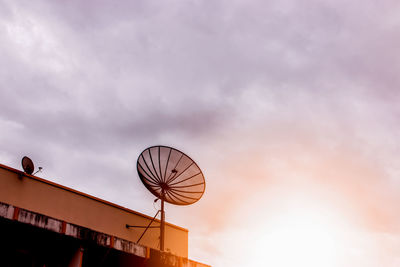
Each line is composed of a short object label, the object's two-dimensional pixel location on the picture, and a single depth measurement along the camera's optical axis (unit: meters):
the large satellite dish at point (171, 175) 19.20
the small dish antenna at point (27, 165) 17.84
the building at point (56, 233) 10.86
